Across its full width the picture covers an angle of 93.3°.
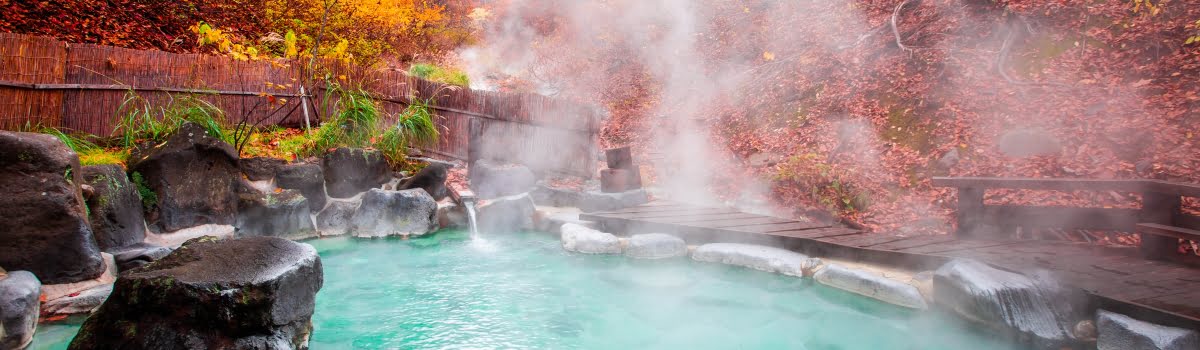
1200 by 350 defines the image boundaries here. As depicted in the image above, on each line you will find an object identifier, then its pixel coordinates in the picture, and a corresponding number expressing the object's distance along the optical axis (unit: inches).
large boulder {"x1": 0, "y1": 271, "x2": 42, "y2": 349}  118.3
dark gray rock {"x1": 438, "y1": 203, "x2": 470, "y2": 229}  264.1
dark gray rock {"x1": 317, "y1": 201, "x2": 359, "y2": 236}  244.7
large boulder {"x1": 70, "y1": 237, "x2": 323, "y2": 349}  100.2
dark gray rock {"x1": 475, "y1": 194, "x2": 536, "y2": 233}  262.7
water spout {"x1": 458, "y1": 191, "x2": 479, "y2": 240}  258.9
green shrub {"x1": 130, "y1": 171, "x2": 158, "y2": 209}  191.5
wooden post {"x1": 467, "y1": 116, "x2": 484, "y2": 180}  294.2
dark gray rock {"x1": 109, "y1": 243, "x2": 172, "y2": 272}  161.3
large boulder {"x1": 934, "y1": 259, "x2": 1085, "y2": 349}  127.8
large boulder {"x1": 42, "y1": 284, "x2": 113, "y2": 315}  135.5
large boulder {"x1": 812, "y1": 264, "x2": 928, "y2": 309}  154.0
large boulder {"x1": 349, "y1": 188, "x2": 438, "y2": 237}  247.0
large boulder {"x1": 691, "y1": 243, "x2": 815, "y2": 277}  185.8
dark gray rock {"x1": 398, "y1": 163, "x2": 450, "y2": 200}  264.2
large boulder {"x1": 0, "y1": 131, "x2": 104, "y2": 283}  138.3
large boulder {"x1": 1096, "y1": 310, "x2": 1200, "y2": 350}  104.7
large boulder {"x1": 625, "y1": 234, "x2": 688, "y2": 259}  215.2
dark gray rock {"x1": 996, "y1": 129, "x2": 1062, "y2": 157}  238.1
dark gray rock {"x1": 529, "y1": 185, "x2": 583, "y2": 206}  282.7
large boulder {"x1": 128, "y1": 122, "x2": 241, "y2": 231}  194.5
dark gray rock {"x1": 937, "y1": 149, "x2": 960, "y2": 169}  255.0
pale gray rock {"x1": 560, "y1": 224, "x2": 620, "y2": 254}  223.0
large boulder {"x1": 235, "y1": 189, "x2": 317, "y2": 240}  218.8
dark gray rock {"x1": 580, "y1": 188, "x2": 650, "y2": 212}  262.2
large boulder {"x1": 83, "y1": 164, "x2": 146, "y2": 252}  163.5
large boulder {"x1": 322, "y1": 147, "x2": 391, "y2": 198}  253.8
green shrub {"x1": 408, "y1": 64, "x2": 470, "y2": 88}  376.5
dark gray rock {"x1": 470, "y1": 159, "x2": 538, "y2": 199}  275.9
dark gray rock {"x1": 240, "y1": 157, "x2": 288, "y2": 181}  231.3
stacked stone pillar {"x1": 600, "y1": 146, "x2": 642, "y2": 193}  267.9
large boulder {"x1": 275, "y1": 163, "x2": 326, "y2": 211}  238.8
